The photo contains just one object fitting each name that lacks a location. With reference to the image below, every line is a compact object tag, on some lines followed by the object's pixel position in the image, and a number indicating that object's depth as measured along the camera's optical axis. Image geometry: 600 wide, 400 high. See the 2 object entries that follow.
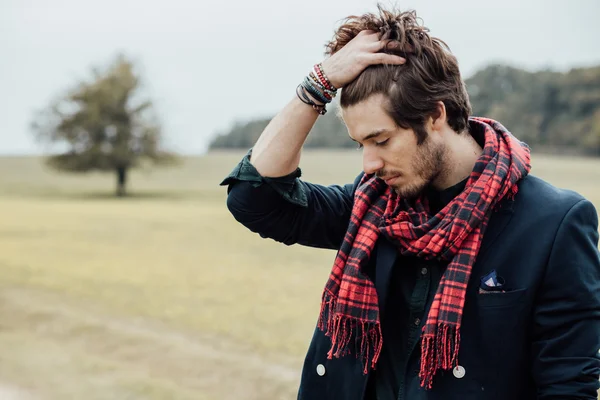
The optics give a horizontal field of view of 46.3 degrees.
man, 2.11
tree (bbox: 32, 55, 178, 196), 42.41
